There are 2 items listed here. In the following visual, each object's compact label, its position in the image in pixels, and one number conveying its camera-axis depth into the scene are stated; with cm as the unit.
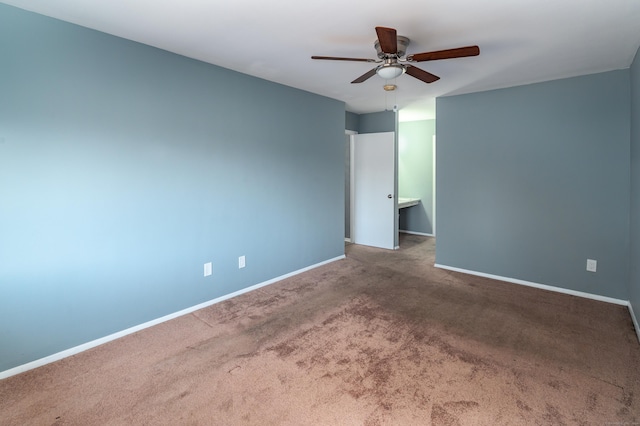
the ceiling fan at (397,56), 199
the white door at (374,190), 542
